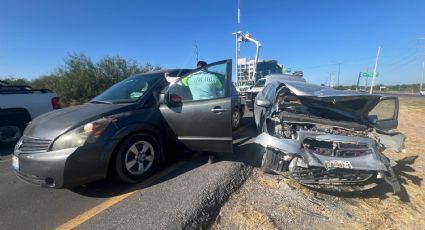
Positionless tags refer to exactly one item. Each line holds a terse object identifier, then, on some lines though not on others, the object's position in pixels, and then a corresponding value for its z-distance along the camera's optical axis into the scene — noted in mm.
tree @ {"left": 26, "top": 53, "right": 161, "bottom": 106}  18500
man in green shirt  3703
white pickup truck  5434
